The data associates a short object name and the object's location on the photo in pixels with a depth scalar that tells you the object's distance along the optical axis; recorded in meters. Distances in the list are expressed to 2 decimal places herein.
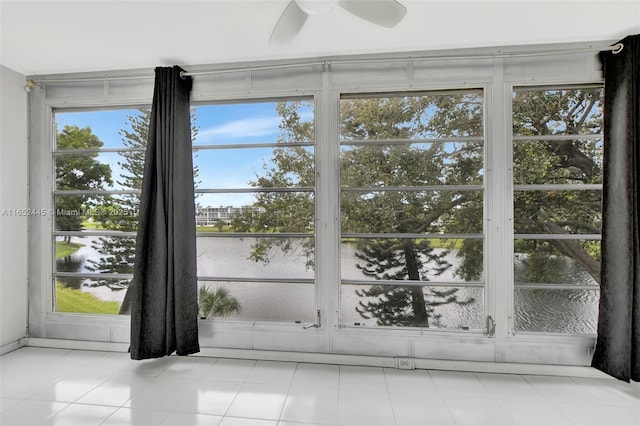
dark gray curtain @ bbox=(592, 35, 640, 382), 2.05
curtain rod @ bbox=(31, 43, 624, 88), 2.20
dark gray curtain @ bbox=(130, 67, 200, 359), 2.41
